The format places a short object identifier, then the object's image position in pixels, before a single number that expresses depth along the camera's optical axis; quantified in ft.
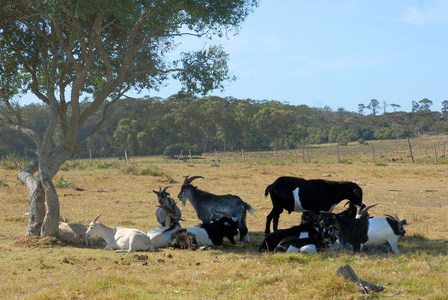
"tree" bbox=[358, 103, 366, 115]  477.36
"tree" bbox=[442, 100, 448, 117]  427.25
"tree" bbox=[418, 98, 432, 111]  442.50
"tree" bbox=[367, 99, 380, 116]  470.96
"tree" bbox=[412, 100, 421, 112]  447.01
